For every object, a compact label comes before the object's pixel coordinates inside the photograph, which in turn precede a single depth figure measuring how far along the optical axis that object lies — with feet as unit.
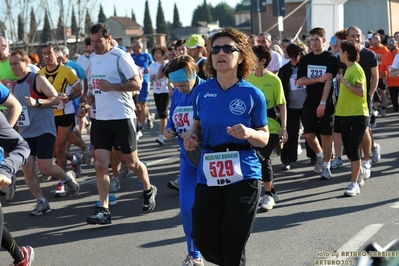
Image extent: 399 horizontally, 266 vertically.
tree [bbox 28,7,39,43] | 92.93
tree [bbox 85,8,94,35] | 96.43
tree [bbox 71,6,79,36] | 95.34
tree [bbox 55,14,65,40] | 92.34
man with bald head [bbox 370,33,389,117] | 55.62
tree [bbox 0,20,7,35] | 87.17
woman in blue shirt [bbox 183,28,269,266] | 14.84
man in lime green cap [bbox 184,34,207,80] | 30.68
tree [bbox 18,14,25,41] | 91.55
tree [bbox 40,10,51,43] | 93.42
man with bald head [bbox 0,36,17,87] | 32.53
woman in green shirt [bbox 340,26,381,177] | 31.86
